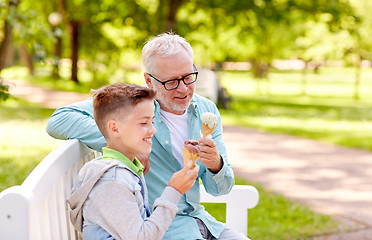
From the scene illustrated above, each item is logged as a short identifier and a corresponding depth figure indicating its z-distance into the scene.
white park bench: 1.35
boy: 1.72
